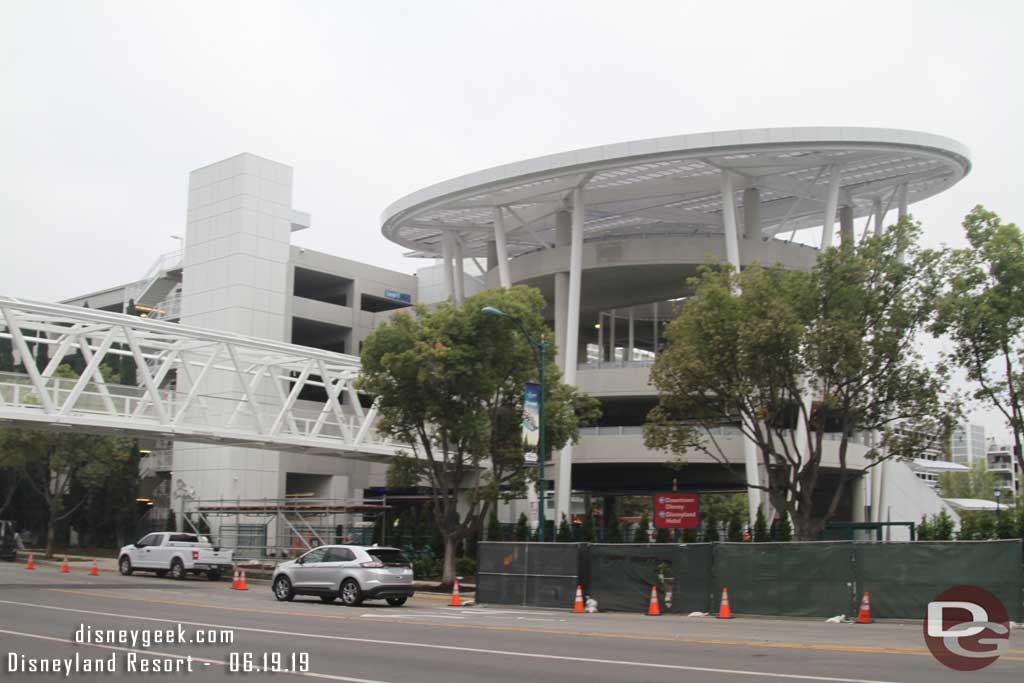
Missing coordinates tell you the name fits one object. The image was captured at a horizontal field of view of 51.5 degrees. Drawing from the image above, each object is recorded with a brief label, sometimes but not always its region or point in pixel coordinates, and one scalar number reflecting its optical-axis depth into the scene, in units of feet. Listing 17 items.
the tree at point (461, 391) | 113.70
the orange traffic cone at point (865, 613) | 74.28
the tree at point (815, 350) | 98.63
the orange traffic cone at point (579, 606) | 87.15
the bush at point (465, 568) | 139.74
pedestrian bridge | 109.09
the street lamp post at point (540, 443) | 100.99
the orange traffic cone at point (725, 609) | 80.23
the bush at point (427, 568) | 139.33
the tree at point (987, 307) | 97.71
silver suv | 92.07
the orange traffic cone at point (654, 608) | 83.56
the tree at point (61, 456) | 169.17
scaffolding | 154.51
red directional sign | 144.97
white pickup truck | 133.59
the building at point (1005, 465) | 566.68
